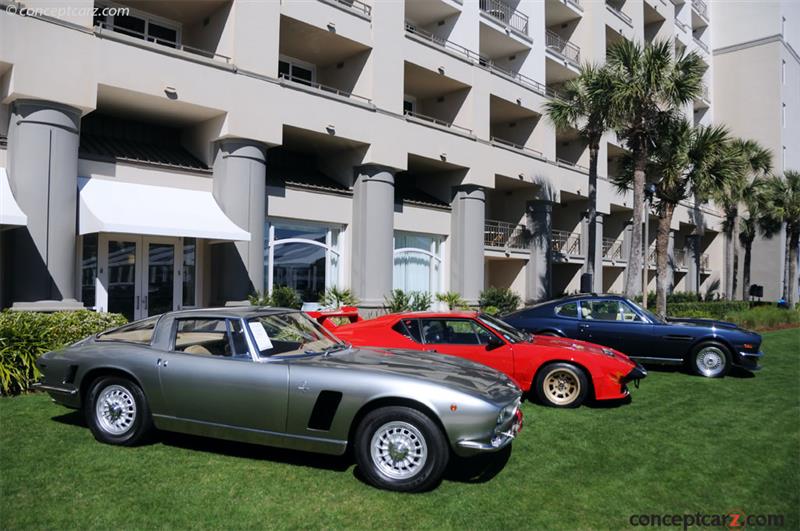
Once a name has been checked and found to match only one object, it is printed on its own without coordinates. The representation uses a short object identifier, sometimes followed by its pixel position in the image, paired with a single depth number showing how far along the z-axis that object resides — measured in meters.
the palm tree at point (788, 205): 34.00
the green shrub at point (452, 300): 18.89
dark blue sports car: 10.85
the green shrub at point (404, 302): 17.39
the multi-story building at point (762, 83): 41.22
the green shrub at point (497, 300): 20.81
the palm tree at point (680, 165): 19.27
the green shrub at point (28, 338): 8.19
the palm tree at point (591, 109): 18.14
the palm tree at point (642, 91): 17.08
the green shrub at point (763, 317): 23.25
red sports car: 7.92
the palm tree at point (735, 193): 20.14
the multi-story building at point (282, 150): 11.70
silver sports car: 4.89
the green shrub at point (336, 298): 16.47
